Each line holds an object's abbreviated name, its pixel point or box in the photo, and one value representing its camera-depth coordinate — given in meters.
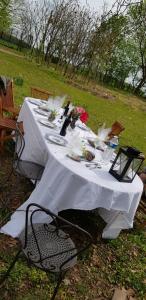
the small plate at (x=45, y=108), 3.35
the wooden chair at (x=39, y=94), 4.57
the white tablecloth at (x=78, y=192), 2.04
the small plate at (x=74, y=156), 2.24
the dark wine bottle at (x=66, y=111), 3.32
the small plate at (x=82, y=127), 3.29
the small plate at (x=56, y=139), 2.47
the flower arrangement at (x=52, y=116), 3.01
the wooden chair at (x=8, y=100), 3.90
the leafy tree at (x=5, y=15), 20.76
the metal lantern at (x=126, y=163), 2.16
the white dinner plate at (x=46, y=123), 2.86
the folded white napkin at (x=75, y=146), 2.32
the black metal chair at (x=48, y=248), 1.49
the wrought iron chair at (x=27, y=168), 2.34
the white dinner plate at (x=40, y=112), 3.17
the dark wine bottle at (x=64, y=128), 2.74
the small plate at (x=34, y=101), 3.50
